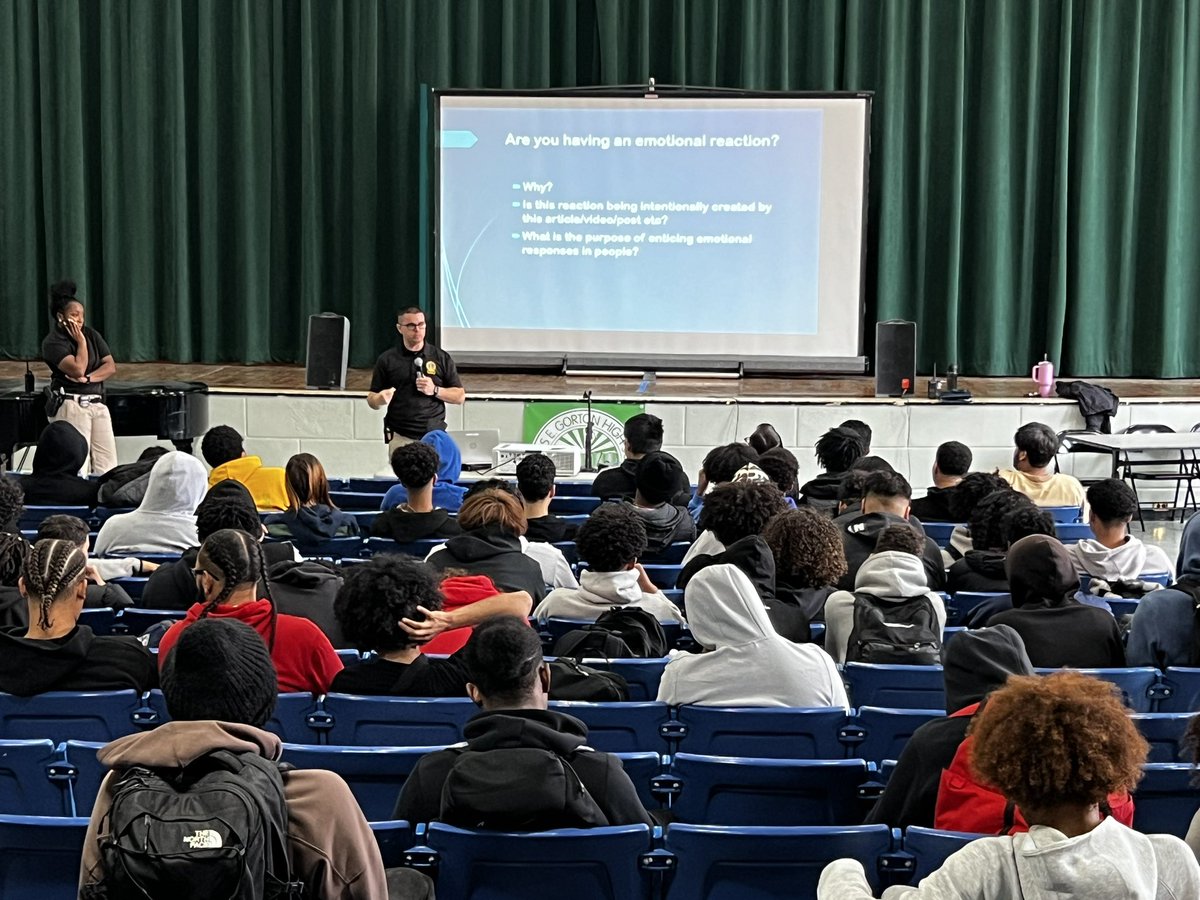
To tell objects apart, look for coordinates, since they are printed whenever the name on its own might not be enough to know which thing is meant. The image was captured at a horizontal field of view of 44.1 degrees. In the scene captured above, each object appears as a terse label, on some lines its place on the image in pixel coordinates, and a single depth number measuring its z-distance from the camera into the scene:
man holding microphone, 8.68
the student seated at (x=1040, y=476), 6.80
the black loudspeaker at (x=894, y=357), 10.84
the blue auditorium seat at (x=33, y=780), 3.33
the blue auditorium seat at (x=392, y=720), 3.59
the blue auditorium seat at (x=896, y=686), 4.09
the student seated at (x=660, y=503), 5.89
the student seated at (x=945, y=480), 6.74
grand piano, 8.90
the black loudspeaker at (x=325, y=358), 11.11
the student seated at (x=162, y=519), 5.64
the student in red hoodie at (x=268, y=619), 3.88
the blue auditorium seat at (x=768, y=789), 3.26
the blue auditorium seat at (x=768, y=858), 2.82
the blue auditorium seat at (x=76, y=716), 3.67
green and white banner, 10.19
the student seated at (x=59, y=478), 6.82
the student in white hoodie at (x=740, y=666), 3.78
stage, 10.48
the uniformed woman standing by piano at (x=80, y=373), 8.96
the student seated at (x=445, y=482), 6.61
